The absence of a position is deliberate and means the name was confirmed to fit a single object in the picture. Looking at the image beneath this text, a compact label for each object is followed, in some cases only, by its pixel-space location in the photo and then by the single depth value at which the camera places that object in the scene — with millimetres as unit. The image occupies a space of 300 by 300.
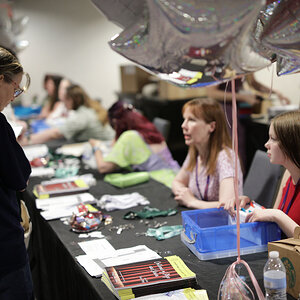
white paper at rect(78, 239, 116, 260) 1880
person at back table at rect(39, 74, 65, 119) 6238
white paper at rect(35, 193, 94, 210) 2590
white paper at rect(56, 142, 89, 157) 4152
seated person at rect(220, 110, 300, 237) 1813
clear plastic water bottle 1341
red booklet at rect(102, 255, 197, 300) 1481
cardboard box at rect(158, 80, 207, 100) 5988
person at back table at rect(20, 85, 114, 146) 4727
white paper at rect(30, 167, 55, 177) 3439
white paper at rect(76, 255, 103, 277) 1690
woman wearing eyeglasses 1602
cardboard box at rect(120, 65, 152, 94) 6992
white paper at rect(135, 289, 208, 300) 1468
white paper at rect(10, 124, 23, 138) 2061
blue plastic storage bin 1786
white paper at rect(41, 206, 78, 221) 2395
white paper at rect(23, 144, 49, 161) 4004
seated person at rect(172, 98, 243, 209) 2484
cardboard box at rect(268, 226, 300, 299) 1451
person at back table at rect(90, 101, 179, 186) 3344
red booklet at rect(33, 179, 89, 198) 2783
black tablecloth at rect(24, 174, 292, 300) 1656
